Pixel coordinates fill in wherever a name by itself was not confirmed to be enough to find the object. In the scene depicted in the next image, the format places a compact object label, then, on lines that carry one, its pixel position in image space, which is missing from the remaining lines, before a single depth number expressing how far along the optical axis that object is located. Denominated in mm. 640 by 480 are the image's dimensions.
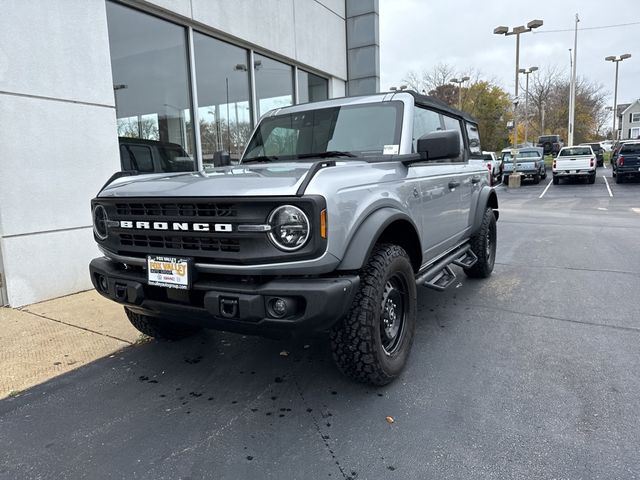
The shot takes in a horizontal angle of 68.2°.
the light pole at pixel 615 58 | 37203
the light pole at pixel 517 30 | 19409
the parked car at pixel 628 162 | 20594
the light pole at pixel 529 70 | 31641
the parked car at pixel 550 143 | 40581
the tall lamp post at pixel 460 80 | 38706
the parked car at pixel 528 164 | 23328
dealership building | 4762
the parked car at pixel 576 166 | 21562
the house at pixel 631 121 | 72000
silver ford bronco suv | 2387
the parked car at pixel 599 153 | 34219
